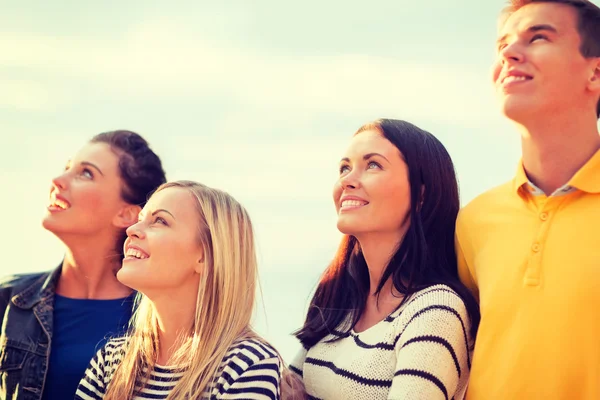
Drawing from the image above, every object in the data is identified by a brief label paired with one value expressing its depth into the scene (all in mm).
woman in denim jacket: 4797
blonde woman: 3838
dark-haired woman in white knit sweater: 3656
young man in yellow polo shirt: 3354
